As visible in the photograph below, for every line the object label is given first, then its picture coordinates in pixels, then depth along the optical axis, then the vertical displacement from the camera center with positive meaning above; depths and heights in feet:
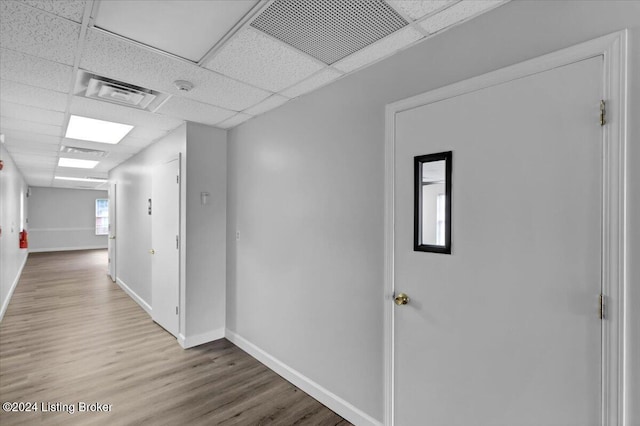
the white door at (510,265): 4.29 -0.86
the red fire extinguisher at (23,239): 20.18 -1.81
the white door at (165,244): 12.26 -1.35
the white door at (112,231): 22.59 -1.43
